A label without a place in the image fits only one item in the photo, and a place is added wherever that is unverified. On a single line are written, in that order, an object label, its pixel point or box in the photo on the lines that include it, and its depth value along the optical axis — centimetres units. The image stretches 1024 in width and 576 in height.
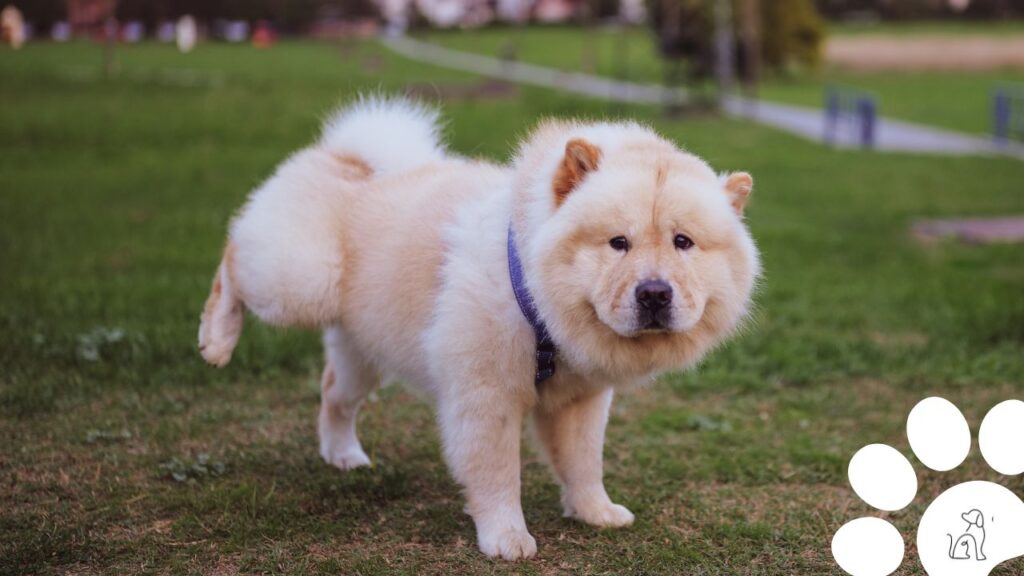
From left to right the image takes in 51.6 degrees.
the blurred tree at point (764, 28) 3797
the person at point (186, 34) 2869
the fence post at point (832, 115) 1933
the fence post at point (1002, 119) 1852
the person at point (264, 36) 3391
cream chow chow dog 329
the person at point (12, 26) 1551
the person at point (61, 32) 1916
